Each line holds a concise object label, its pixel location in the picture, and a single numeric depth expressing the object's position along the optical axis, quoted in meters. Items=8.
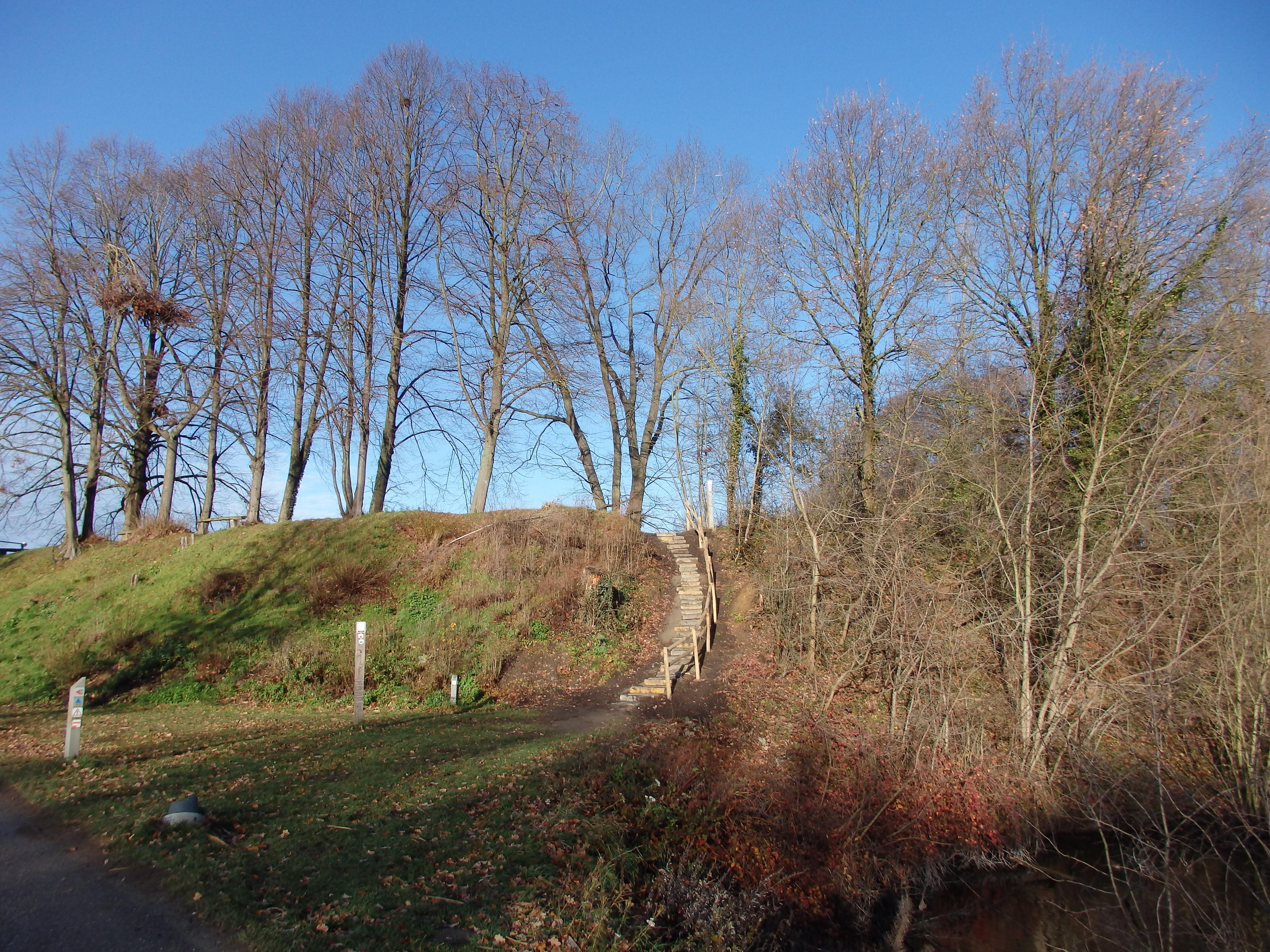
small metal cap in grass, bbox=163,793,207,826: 7.21
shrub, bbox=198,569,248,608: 19.69
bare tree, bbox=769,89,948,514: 19.41
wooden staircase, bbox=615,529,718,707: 15.61
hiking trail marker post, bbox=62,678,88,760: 9.89
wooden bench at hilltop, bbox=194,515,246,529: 24.53
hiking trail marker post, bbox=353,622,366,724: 13.02
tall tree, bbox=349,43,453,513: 25.67
